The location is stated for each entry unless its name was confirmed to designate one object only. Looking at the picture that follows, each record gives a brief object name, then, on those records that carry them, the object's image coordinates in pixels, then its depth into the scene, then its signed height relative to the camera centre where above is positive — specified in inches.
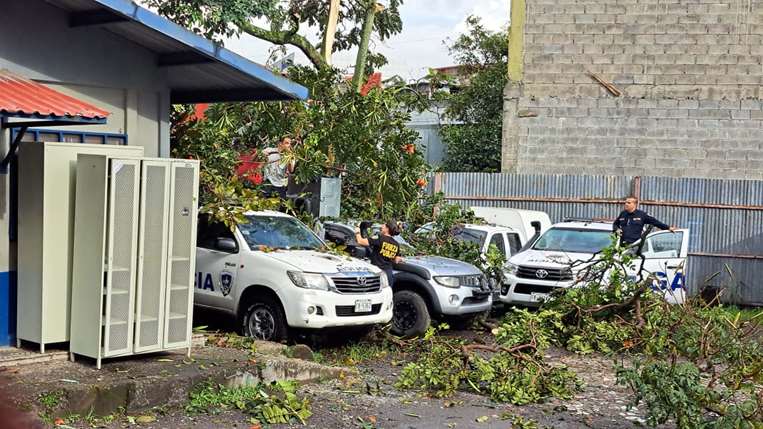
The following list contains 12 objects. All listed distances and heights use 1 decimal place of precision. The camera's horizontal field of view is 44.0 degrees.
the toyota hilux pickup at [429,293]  523.2 -62.6
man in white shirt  633.0 +4.9
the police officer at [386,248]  518.0 -37.8
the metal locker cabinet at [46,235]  346.0 -25.7
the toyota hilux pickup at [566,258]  598.9 -45.8
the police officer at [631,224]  594.9 -21.3
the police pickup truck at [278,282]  445.7 -52.1
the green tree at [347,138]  633.0 +26.5
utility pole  946.1 +148.7
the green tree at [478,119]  1051.3 +74.2
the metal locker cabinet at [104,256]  340.8 -32.5
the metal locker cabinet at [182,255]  366.3 -33.0
